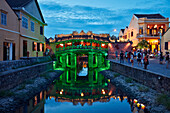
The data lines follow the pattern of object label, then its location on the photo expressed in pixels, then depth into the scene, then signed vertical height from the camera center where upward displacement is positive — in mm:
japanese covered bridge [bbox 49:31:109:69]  33612 +1638
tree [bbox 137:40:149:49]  31672 +2026
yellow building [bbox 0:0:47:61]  16109 +3351
